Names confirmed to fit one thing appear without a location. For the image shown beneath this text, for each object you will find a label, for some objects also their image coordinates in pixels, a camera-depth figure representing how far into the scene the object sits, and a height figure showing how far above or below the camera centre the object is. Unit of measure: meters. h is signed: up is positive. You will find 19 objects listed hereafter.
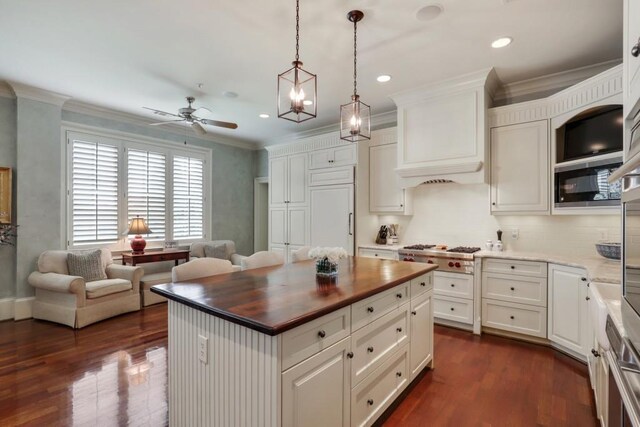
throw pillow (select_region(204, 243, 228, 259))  5.71 -0.66
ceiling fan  4.07 +1.24
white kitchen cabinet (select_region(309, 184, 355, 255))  4.56 -0.02
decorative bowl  2.81 -0.31
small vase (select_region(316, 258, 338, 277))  2.33 -0.39
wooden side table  4.70 -0.66
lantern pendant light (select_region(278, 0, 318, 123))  2.05 +1.56
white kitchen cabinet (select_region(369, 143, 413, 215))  4.45 +0.44
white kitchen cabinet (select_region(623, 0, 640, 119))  1.27 +0.70
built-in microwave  2.77 +0.29
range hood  3.56 +1.02
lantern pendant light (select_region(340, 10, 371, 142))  2.49 +0.80
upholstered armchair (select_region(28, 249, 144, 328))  3.79 -1.02
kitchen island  1.37 -0.68
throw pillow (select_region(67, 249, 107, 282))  4.18 -0.69
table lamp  4.81 -0.27
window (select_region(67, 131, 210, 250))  4.62 +0.39
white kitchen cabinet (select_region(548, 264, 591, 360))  2.79 -0.87
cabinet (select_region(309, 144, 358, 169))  4.57 +0.88
